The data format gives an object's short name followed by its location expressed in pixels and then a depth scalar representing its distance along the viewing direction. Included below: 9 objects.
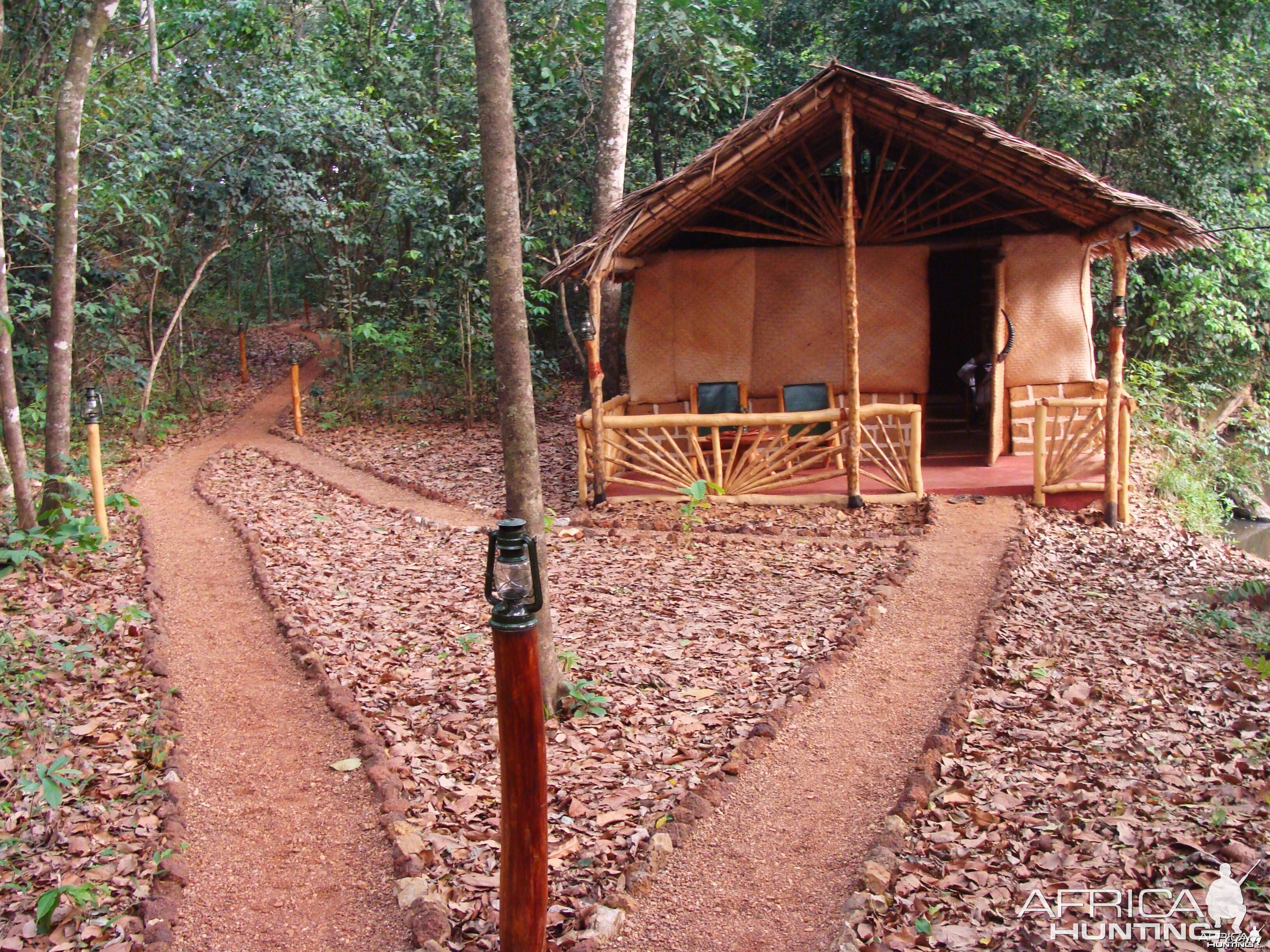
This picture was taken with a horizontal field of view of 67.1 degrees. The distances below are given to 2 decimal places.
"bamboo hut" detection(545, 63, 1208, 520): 8.68
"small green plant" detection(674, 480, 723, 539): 7.73
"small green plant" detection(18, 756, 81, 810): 3.23
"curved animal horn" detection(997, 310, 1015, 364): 10.78
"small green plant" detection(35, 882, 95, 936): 2.94
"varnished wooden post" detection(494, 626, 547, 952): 2.85
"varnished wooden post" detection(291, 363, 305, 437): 14.20
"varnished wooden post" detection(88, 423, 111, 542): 7.78
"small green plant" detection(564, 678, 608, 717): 4.71
